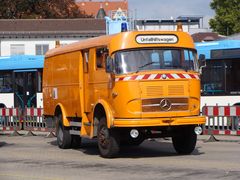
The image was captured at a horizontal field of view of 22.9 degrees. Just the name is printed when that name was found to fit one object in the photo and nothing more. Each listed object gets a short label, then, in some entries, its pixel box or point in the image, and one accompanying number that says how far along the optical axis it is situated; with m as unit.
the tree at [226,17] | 63.28
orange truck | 13.49
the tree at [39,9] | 70.88
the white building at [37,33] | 63.22
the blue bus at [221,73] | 21.52
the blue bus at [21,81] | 27.16
